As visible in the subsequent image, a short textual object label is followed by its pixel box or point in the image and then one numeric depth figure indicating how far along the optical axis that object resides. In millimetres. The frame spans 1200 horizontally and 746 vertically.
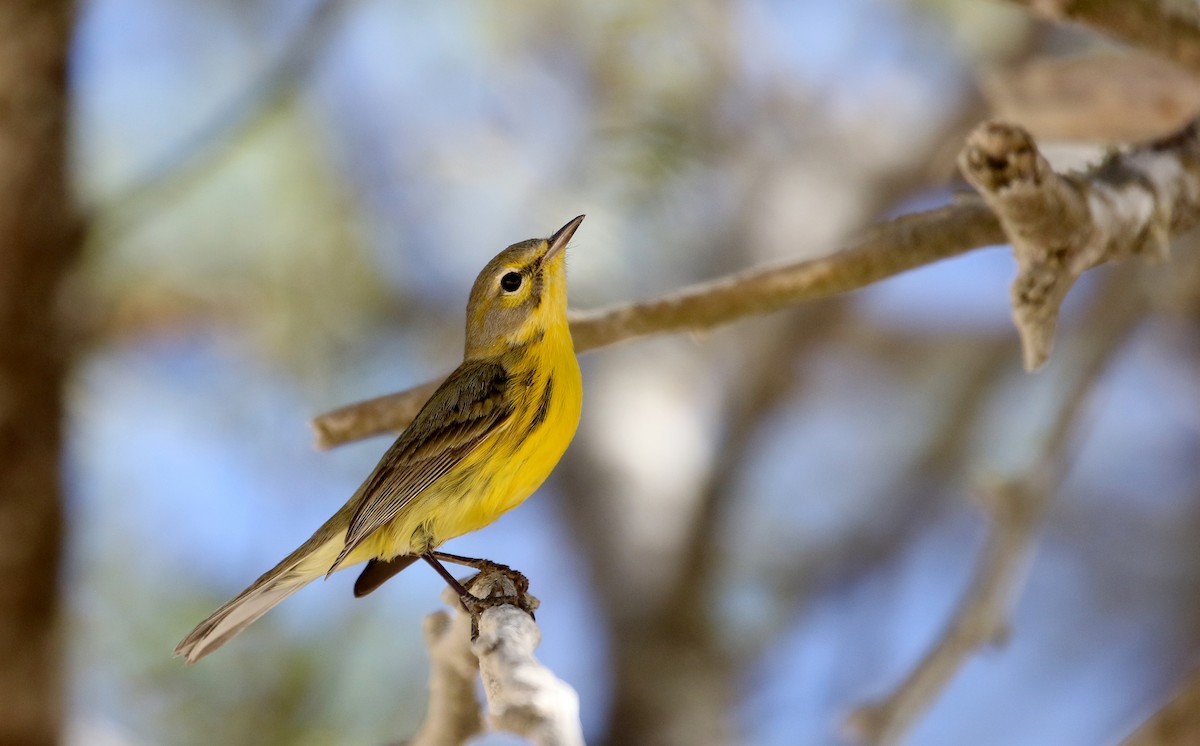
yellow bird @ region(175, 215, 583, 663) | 5008
